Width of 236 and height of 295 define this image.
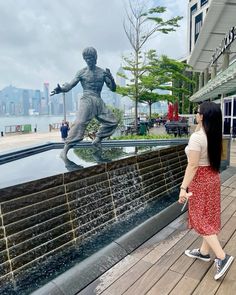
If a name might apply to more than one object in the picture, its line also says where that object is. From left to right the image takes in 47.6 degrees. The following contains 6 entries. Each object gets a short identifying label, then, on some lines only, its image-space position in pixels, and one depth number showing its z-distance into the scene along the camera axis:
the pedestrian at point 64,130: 12.20
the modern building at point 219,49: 9.29
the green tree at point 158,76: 15.48
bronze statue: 4.91
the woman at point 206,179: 2.43
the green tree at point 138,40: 14.89
